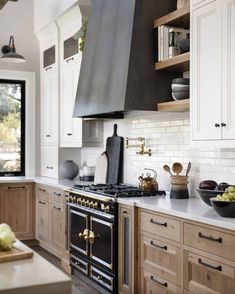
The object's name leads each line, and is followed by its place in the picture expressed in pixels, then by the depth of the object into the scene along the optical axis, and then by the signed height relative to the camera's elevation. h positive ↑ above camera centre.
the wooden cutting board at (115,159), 5.13 -0.15
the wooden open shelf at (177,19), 3.74 +1.07
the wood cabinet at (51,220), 5.25 -0.89
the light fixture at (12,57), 5.67 +1.10
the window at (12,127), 6.65 +0.28
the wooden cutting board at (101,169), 5.26 -0.26
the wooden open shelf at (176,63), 3.71 +0.69
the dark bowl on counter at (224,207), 2.81 -0.38
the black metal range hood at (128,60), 4.12 +0.80
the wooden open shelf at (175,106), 3.72 +0.34
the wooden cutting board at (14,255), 1.95 -0.47
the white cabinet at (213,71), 3.12 +0.52
